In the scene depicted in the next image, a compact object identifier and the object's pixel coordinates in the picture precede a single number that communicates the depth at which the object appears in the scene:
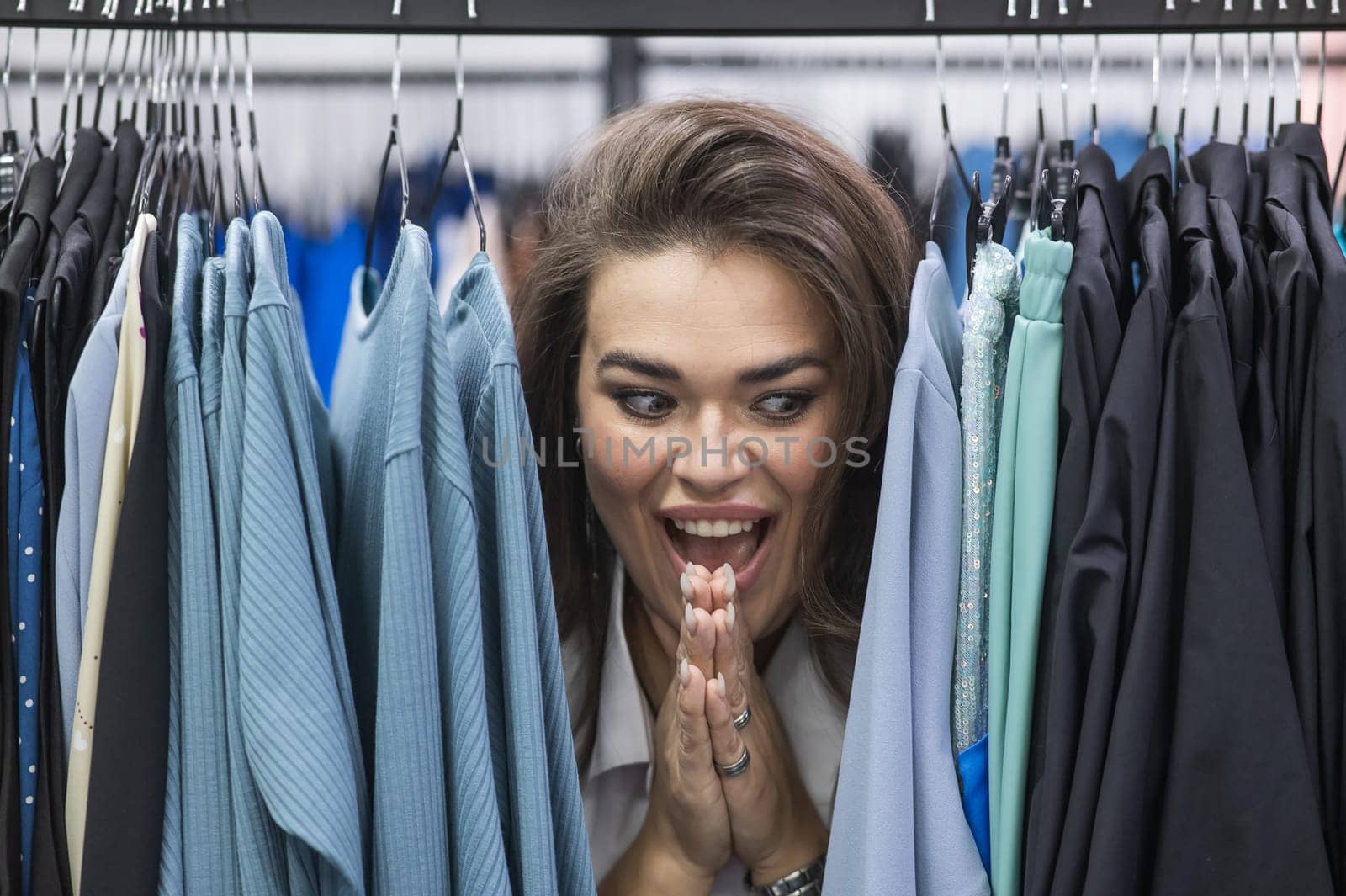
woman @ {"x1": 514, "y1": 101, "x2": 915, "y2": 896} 1.14
